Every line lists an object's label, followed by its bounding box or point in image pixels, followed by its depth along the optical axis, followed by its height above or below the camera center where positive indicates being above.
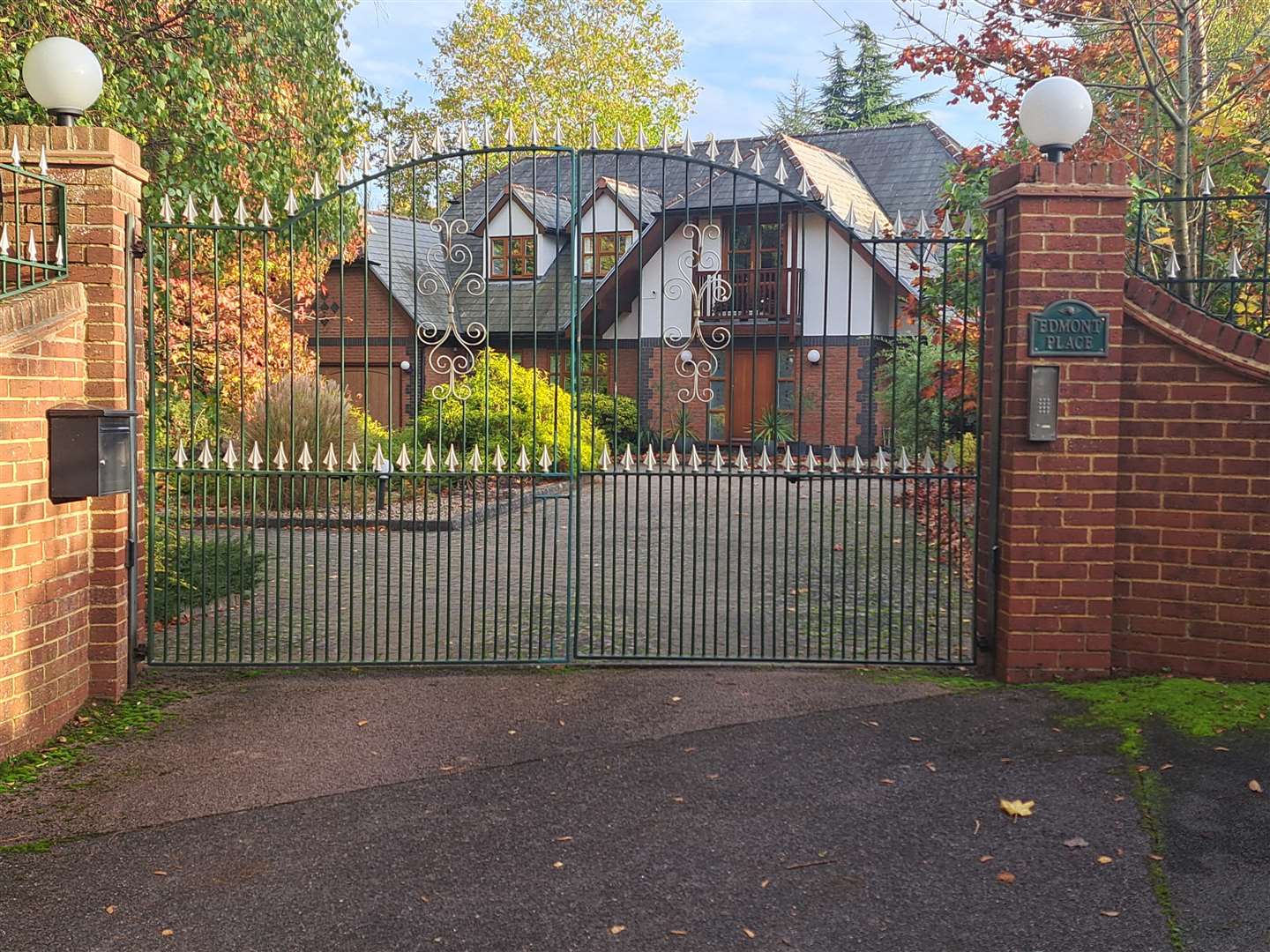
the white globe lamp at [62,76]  5.22 +1.62
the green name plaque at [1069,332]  5.48 +0.47
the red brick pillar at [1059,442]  5.45 -0.06
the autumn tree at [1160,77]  8.21 +2.96
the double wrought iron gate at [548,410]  5.85 +0.17
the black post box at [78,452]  4.89 -0.14
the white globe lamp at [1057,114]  5.34 +1.52
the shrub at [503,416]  15.16 +0.11
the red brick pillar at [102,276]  5.23 +0.69
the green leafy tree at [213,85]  9.31 +3.15
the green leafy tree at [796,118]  40.22 +11.39
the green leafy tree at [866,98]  37.81 +11.31
